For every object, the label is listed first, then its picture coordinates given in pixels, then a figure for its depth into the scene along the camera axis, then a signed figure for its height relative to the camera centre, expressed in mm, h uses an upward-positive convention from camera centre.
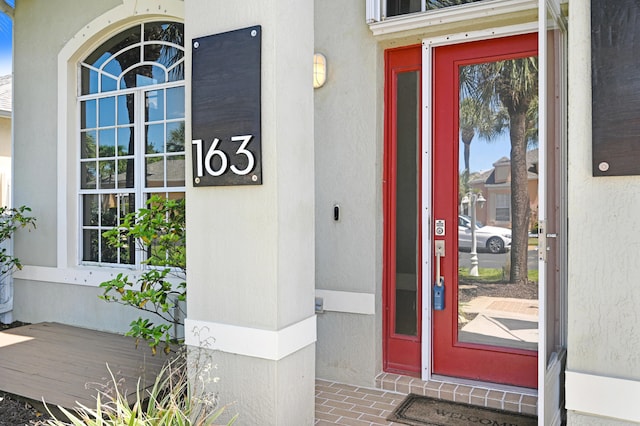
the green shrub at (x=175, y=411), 2127 -884
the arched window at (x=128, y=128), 5070 +843
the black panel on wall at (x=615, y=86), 2082 +496
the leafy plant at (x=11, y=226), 5758 -161
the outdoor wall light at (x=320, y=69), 4020 +1084
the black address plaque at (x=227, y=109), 2811 +567
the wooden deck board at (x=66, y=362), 3680 -1232
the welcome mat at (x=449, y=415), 3217 -1295
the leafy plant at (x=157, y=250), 3619 -282
